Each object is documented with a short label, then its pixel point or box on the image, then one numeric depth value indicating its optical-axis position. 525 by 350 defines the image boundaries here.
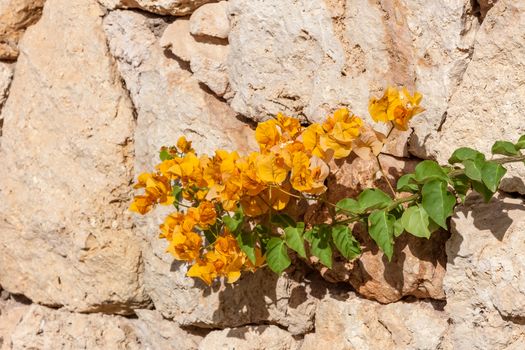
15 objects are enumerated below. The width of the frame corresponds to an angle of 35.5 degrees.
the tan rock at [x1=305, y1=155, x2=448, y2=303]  2.12
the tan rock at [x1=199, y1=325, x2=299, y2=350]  2.42
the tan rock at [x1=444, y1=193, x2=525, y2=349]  1.93
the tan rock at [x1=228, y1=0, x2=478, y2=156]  2.05
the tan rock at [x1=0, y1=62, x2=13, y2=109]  3.06
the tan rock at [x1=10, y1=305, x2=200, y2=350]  2.64
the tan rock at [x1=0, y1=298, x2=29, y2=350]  3.03
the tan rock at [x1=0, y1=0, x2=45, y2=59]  2.99
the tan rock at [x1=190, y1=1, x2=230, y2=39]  2.44
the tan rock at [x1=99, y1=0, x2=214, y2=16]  2.53
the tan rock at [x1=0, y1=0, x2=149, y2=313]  2.70
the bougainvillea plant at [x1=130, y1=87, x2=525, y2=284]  1.93
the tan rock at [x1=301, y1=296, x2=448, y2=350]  2.13
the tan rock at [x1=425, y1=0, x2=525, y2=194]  1.95
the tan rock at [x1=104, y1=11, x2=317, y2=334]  2.39
